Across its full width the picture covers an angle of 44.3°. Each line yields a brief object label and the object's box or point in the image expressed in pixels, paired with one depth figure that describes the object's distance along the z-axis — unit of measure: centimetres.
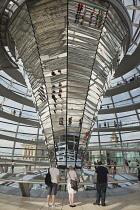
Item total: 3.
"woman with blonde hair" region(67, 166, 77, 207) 536
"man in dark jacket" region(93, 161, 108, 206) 542
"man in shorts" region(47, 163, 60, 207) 548
